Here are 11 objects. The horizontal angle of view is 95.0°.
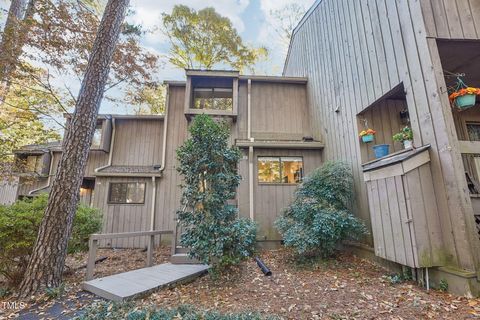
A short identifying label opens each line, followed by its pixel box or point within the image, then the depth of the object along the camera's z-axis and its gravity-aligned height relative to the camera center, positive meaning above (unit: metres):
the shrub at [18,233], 3.83 -0.55
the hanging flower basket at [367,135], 5.07 +1.48
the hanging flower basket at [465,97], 3.43 +1.59
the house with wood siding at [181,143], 7.51 +2.11
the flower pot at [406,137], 3.92 +1.13
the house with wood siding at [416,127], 3.23 +1.45
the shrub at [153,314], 2.66 -1.41
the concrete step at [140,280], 3.50 -1.45
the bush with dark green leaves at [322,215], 4.74 -0.34
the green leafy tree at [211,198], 4.26 +0.05
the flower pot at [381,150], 4.65 +1.03
